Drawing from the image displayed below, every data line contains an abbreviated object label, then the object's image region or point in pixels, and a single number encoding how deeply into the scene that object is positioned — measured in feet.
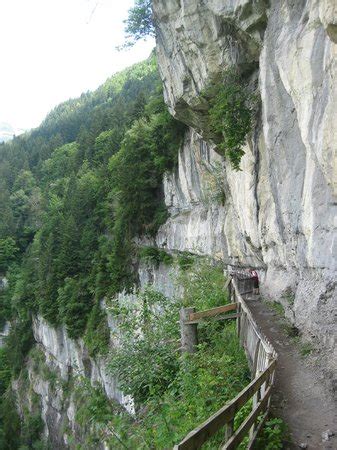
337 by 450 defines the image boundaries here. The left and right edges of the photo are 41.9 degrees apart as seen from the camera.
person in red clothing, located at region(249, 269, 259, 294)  58.55
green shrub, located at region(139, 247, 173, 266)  103.62
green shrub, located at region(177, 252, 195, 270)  84.23
